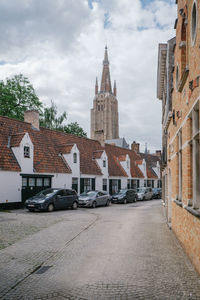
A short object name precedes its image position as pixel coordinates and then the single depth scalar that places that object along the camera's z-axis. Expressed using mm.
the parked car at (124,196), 30844
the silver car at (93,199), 24859
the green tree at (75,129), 48572
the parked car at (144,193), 36406
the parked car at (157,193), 41041
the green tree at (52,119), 46000
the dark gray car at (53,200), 20375
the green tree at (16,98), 37003
